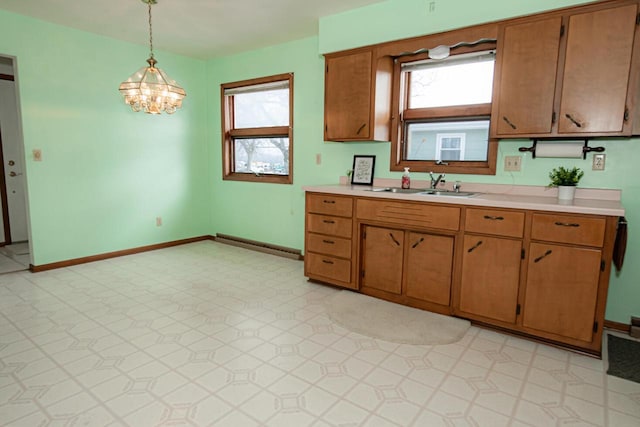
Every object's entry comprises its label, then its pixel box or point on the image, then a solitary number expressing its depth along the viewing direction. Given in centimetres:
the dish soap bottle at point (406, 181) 338
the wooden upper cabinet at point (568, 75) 227
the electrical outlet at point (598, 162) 259
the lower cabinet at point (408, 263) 280
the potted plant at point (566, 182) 251
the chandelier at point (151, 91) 286
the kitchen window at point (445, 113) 308
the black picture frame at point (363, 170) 370
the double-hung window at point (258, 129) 448
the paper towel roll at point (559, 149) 260
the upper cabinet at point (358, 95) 328
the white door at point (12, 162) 480
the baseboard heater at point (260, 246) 446
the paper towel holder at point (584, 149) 257
